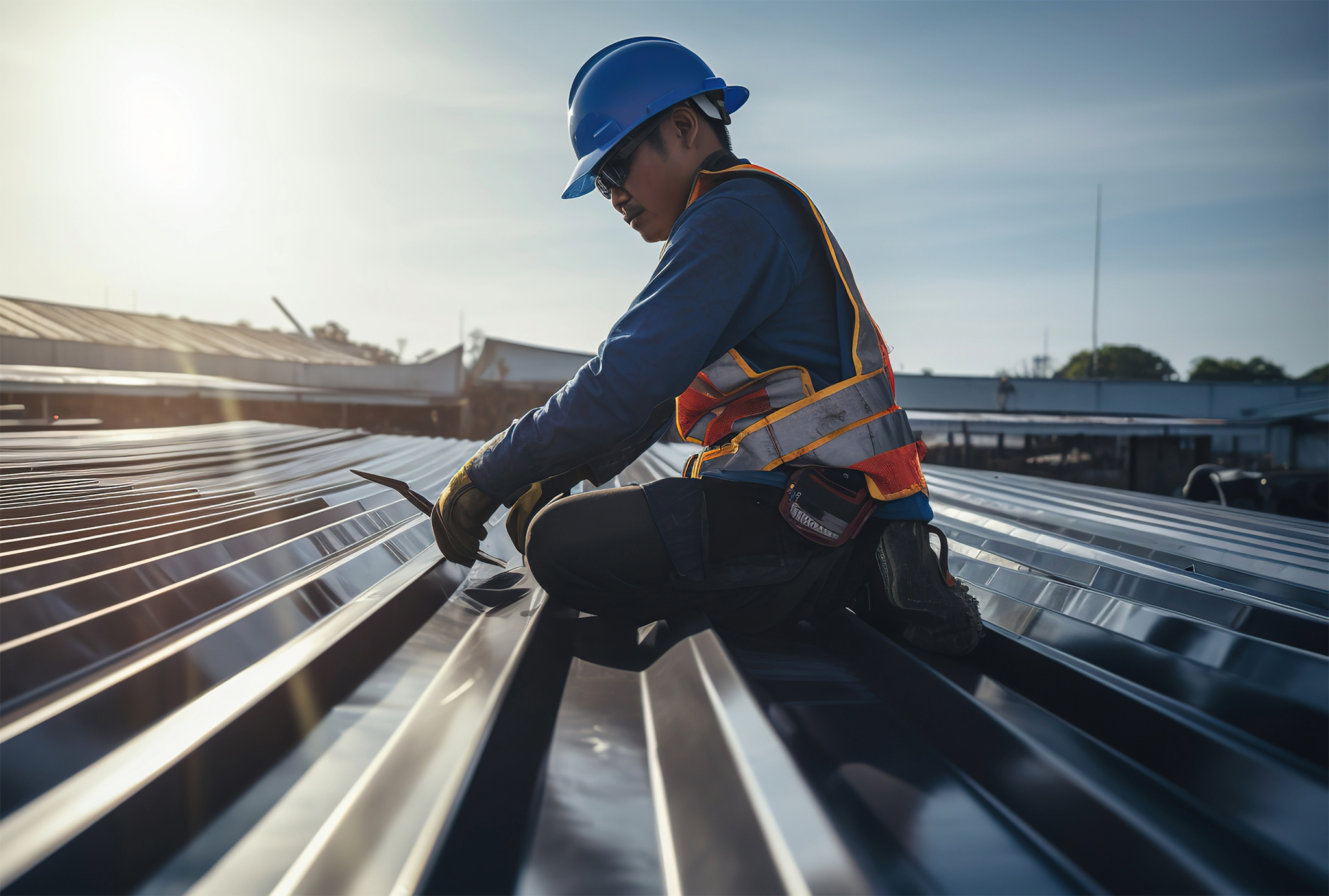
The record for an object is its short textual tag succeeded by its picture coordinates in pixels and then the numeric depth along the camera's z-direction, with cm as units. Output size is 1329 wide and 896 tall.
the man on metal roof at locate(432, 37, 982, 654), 121
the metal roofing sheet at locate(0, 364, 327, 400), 1065
